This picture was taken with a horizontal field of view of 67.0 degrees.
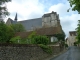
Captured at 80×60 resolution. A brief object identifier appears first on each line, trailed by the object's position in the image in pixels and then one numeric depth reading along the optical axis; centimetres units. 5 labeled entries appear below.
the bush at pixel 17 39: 1839
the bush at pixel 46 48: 822
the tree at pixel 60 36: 1946
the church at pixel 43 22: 3003
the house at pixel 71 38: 4556
